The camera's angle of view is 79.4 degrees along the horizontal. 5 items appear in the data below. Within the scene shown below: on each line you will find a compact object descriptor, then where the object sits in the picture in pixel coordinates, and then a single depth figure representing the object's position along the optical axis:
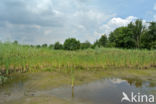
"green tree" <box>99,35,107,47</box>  35.71
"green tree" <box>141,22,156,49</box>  20.52
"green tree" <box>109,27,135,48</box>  26.69
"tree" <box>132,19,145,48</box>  25.53
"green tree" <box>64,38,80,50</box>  34.25
